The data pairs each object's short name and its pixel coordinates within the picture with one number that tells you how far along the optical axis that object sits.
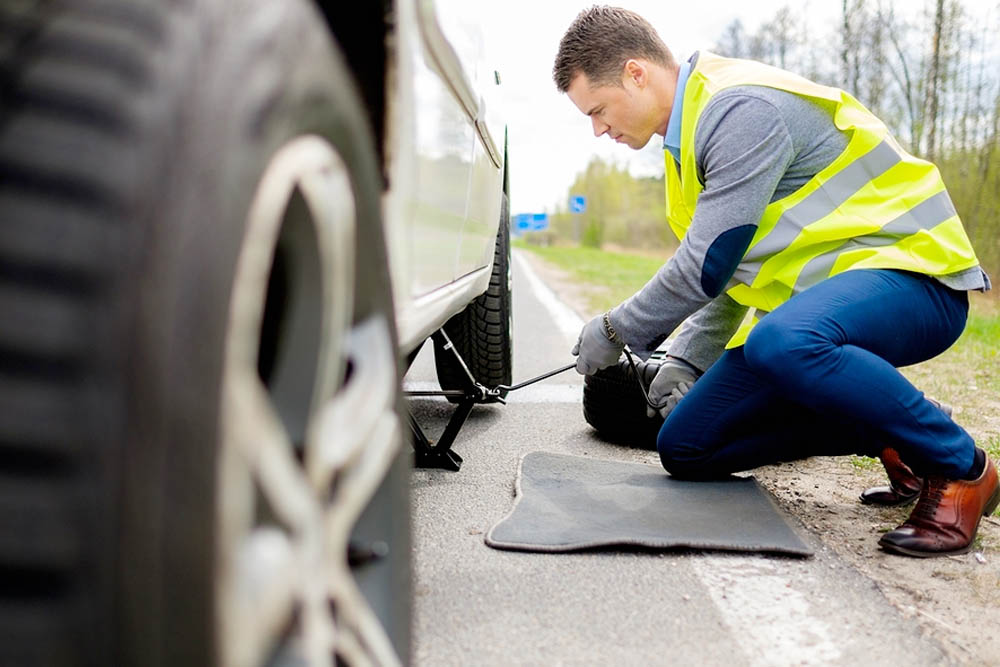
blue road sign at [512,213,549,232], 57.37
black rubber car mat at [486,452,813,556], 2.19
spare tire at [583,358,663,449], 3.28
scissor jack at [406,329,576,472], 2.98
